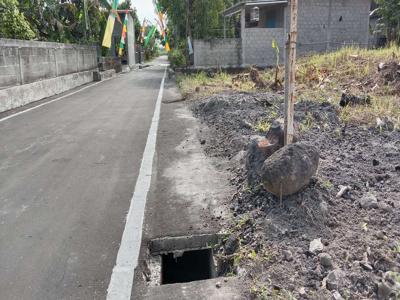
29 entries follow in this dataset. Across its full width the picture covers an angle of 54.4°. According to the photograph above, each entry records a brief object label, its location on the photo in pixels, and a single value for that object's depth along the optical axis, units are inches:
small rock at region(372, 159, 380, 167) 179.0
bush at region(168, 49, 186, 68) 848.9
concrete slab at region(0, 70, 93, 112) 454.1
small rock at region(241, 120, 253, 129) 274.9
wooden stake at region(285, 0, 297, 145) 155.7
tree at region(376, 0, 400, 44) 724.7
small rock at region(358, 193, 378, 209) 142.3
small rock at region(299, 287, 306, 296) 105.8
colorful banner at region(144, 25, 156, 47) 1903.3
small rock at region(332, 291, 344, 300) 101.6
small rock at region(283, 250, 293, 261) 120.6
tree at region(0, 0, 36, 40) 587.8
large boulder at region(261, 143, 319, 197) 143.0
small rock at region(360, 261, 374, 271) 110.2
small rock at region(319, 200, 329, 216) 140.1
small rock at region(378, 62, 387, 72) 412.8
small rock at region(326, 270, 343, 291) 105.6
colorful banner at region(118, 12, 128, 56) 1135.7
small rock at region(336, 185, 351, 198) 152.7
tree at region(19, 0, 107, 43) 864.9
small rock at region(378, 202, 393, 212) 137.8
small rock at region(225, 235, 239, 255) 138.1
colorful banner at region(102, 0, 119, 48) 860.0
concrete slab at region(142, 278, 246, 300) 112.7
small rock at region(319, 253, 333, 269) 113.9
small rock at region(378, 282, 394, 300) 98.6
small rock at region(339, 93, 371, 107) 305.6
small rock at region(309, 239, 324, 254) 121.4
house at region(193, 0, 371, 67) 826.2
